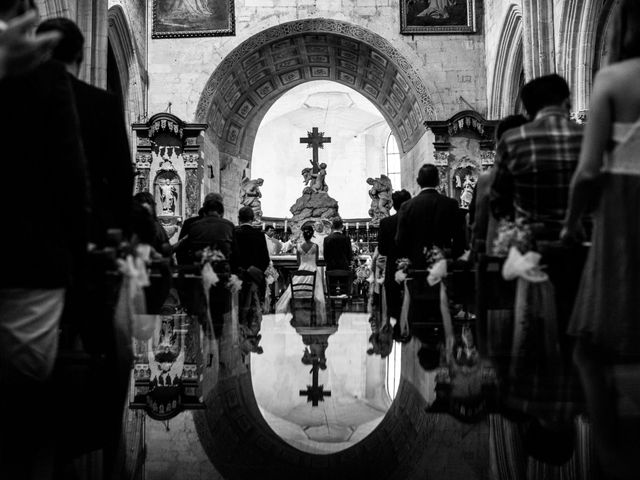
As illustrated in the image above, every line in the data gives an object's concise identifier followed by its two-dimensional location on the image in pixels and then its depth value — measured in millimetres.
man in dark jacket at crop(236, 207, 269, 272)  10289
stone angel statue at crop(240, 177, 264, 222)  21125
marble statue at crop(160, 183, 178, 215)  18328
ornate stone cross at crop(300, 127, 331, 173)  24766
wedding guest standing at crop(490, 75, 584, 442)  4141
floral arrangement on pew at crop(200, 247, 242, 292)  6566
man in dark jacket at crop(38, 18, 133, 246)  3602
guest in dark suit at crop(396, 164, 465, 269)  7004
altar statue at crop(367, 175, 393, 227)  22484
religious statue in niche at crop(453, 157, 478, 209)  18125
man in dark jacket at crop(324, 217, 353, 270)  13062
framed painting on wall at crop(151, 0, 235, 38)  19297
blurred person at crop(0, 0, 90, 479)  2709
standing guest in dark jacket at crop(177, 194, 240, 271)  8203
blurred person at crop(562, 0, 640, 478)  3215
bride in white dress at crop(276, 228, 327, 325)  12562
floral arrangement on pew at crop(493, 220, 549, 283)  3908
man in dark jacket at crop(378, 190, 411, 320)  8648
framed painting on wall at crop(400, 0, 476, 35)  19109
